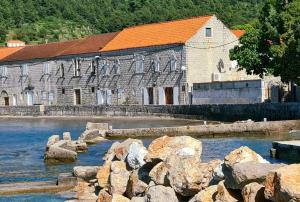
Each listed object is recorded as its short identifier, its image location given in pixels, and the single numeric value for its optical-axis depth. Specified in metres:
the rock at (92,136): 37.56
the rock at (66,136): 35.58
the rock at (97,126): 41.84
